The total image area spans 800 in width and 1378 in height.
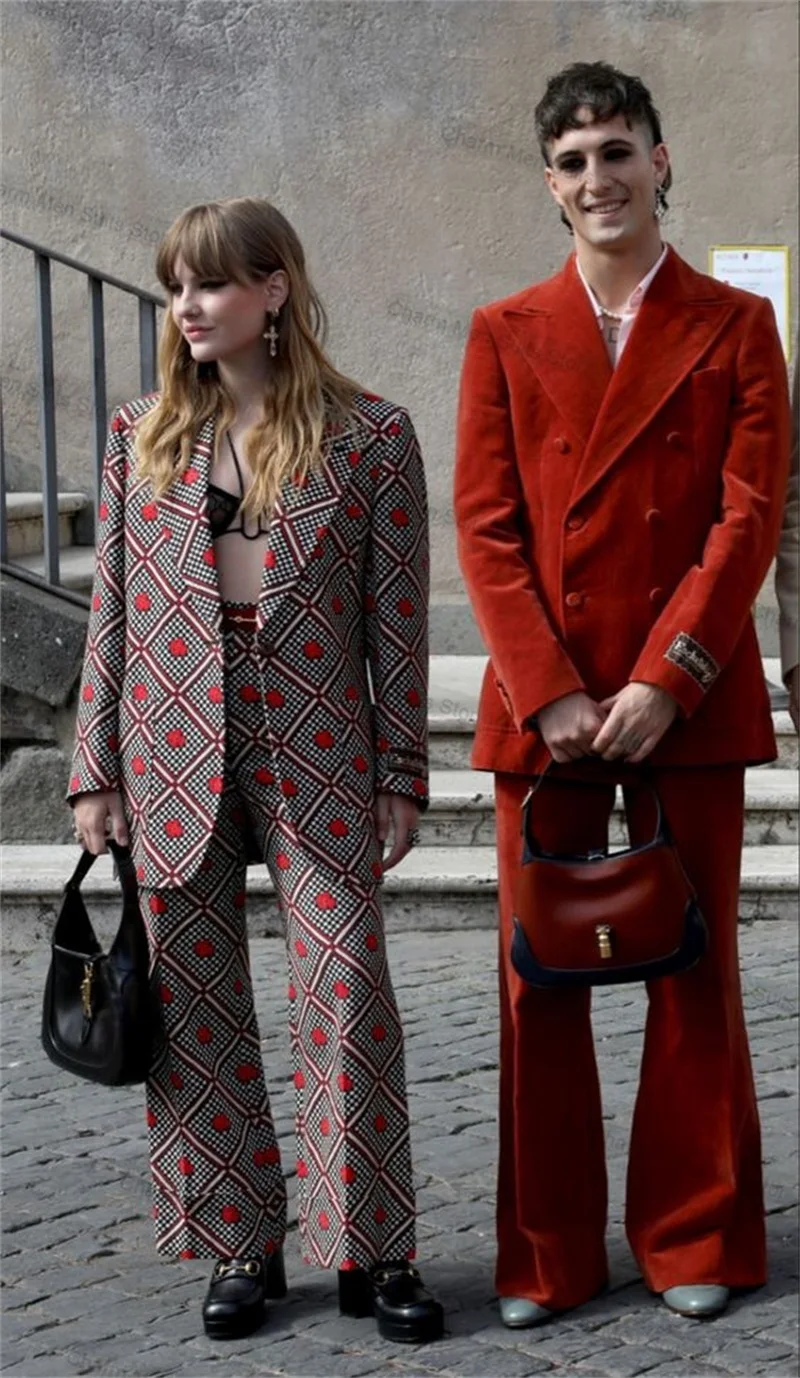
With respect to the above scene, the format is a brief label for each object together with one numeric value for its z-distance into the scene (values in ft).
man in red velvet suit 12.37
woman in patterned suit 12.46
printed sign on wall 26.84
